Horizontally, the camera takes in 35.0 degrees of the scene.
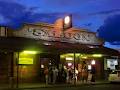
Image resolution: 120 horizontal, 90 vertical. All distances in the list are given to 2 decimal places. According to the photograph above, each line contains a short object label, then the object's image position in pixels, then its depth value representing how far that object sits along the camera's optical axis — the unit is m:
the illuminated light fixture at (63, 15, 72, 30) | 21.00
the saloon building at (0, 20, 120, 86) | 18.12
